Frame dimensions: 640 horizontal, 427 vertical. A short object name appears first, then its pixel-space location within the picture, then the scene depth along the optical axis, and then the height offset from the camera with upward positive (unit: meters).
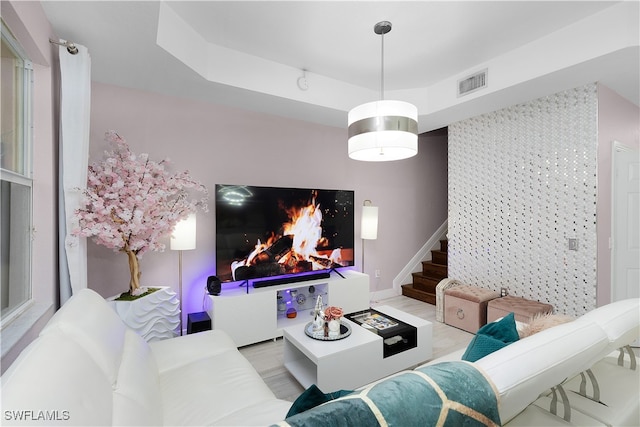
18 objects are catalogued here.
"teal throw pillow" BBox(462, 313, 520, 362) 1.25 -0.56
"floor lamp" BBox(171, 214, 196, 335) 2.57 -0.21
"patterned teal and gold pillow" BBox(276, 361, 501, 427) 0.66 -0.46
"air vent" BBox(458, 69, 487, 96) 2.88 +1.32
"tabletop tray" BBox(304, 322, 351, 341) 2.08 -0.90
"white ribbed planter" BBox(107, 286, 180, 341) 2.20 -0.80
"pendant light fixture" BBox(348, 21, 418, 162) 1.84 +0.55
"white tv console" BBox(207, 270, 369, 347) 2.73 -0.97
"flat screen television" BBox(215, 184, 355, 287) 2.96 -0.22
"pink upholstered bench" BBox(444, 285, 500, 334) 3.06 -1.02
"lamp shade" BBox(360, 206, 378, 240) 3.79 -0.13
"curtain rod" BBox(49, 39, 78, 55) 1.78 +1.03
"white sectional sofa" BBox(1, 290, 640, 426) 0.75 -0.57
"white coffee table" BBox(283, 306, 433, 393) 1.91 -1.05
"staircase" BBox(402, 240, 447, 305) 4.20 -1.00
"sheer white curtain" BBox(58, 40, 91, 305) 1.88 +0.36
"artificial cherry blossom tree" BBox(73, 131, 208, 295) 2.03 +0.05
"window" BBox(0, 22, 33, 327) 1.50 +0.18
